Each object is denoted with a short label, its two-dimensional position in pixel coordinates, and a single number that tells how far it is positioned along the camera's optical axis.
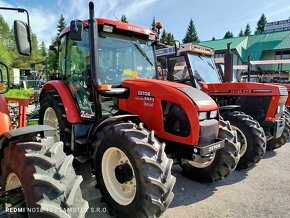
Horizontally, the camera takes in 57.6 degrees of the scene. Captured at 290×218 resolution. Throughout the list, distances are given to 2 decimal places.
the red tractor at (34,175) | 1.86
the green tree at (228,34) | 75.07
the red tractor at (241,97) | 4.87
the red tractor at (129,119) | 2.83
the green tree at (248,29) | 87.19
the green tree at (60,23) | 51.77
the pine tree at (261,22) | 89.84
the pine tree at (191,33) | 68.43
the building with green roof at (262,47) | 33.28
